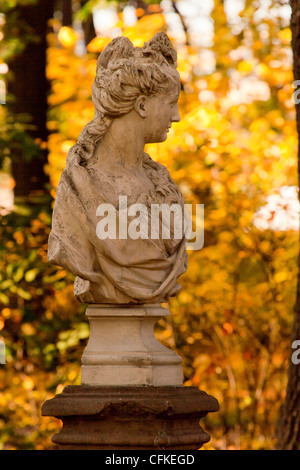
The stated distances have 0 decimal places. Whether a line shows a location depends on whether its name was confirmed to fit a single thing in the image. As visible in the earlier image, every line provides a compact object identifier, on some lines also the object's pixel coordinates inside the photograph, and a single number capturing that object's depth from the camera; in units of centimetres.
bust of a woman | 1141
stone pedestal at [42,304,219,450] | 1096
